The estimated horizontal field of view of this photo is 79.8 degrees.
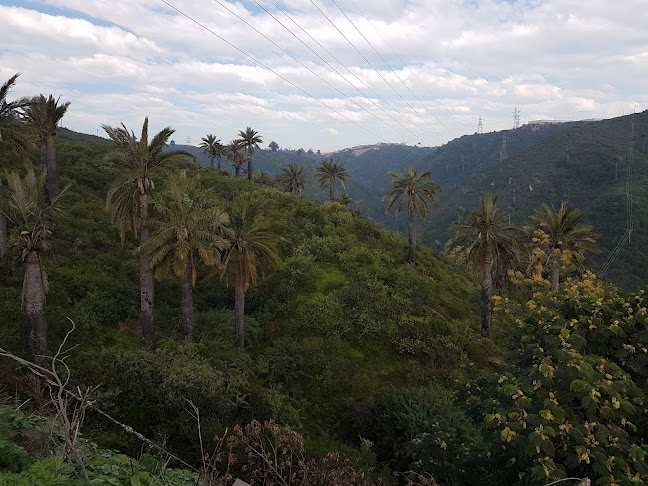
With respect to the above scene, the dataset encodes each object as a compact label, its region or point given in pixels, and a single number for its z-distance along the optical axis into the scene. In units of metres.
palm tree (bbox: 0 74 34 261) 17.89
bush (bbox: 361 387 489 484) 10.94
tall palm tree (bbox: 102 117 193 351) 16.64
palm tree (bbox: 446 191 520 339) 23.56
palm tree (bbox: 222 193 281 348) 18.95
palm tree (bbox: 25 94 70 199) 26.29
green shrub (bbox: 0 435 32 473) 5.56
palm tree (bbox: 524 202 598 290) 23.47
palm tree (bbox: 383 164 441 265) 33.69
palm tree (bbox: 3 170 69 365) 13.69
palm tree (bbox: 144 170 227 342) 16.39
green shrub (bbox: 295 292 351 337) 23.55
